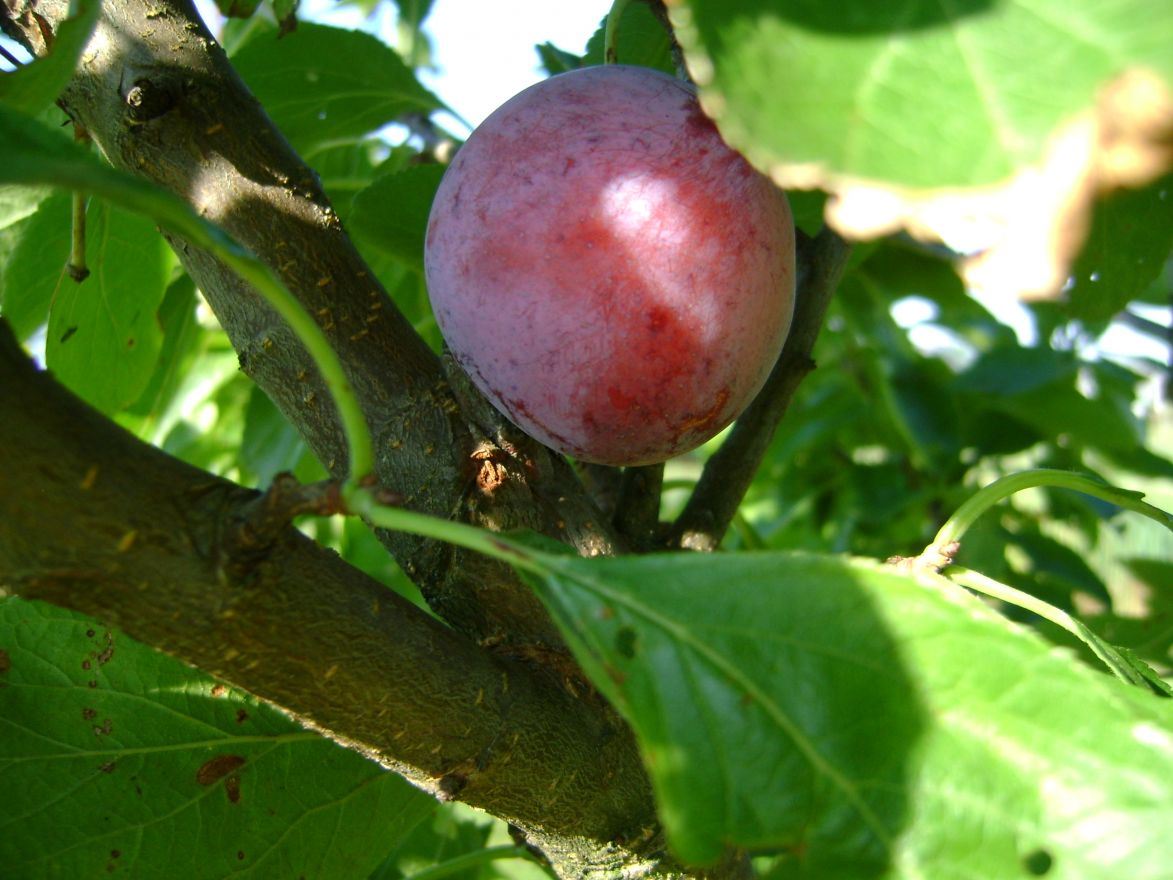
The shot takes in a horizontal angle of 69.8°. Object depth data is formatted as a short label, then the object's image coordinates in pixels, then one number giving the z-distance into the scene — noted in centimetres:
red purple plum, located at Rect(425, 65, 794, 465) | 10
